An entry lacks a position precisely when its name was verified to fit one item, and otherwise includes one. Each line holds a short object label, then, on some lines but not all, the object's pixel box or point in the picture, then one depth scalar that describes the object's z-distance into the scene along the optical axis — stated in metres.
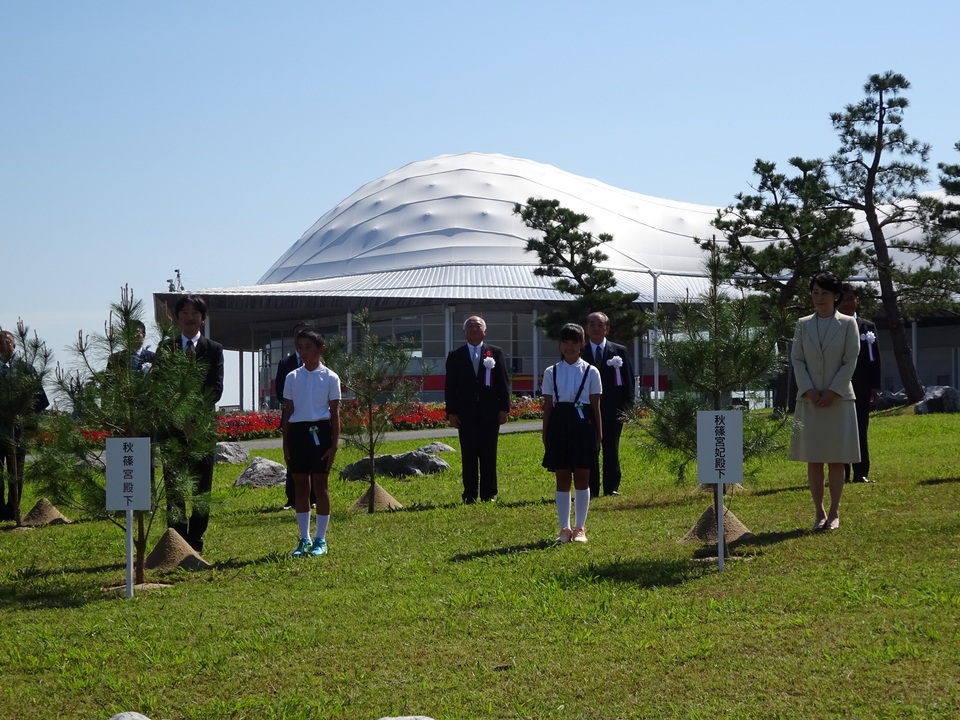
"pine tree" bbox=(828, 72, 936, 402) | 30.62
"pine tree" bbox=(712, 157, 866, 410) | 29.53
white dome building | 50.12
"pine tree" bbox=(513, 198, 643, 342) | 34.31
